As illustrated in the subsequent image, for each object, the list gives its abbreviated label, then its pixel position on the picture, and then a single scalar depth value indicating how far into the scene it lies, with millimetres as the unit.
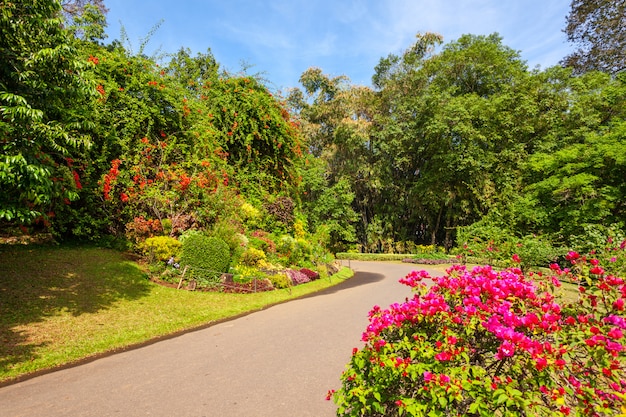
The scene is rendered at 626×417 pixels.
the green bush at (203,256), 10195
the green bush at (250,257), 11633
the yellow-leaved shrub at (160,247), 10266
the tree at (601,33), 22000
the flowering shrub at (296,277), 12336
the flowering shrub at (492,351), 2100
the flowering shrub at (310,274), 13390
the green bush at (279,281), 11305
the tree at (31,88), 5051
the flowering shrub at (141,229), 10930
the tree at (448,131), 24203
